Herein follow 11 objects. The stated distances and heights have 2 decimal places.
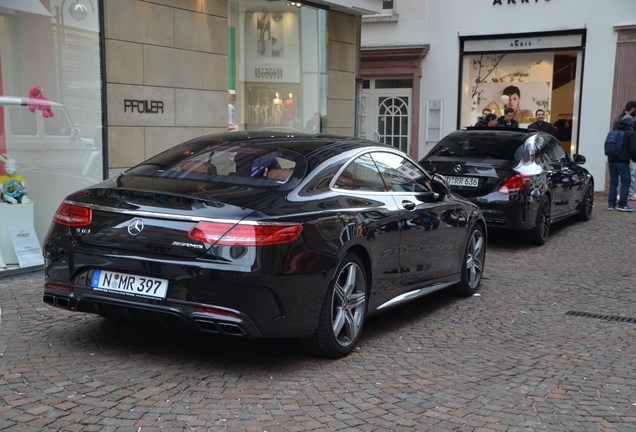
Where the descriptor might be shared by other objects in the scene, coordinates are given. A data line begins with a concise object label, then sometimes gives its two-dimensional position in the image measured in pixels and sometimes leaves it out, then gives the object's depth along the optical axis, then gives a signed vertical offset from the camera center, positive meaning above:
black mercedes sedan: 10.12 -0.81
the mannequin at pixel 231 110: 11.59 +0.05
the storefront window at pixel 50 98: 8.25 +0.14
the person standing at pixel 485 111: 19.81 +0.15
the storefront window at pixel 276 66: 12.36 +0.84
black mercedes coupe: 4.53 -0.83
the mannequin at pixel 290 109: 13.56 +0.08
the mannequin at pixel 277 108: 13.37 +0.09
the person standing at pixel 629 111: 14.62 +0.15
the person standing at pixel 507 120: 15.65 -0.07
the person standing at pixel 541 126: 16.64 -0.19
